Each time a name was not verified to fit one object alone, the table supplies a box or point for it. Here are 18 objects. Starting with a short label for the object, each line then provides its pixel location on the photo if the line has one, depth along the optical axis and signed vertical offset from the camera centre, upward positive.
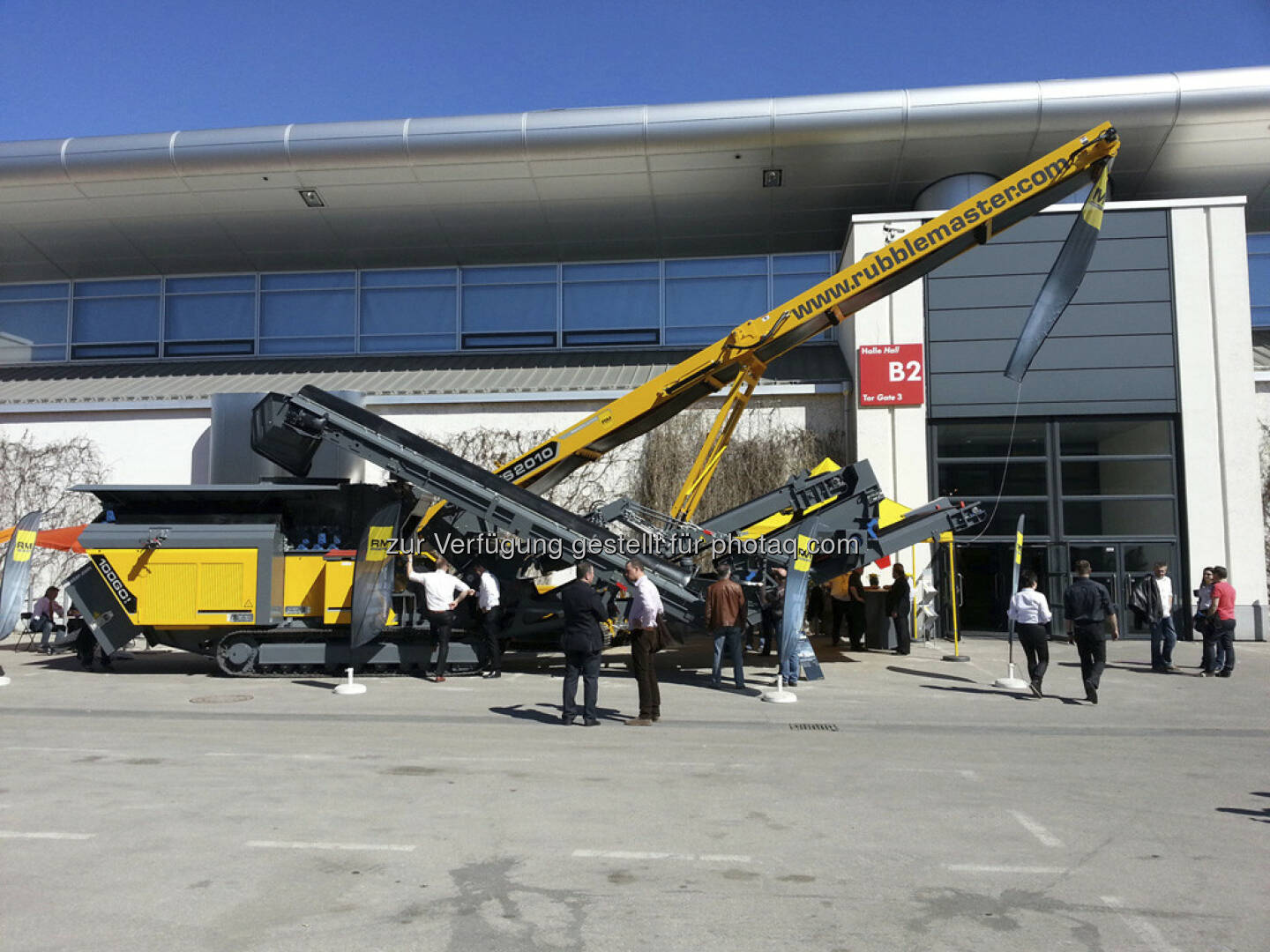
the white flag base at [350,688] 11.72 -1.46
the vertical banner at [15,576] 12.55 -0.10
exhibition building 19.30 +6.74
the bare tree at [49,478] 22.39 +2.10
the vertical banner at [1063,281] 12.77 +3.80
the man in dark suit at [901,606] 16.47 -0.68
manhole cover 11.07 -1.51
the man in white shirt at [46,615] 17.08 -0.82
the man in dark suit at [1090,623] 11.02 -0.66
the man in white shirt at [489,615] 13.06 -0.65
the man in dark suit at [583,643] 9.52 -0.74
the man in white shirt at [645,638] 9.73 -0.72
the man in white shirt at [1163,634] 14.09 -1.00
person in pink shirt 13.30 -0.71
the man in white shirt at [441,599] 12.68 -0.40
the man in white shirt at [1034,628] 11.48 -0.73
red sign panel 19.69 +3.85
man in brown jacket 11.58 -0.54
